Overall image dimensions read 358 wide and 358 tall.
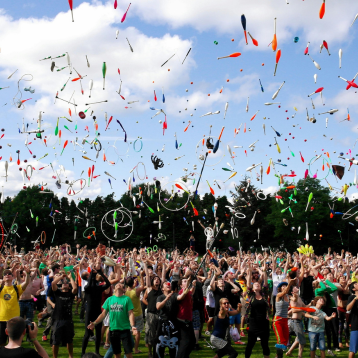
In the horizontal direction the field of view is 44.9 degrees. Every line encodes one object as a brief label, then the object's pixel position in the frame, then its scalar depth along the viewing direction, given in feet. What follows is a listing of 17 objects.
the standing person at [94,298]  25.28
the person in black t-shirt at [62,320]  24.52
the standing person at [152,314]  26.43
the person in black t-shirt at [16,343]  11.85
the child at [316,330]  26.05
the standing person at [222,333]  22.76
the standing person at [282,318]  26.68
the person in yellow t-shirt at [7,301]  24.54
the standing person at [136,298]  27.43
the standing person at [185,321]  21.98
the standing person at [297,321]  27.04
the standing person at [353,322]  24.97
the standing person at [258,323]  24.75
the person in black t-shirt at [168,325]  23.00
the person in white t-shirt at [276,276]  38.94
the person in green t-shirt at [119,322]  22.43
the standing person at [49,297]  27.12
